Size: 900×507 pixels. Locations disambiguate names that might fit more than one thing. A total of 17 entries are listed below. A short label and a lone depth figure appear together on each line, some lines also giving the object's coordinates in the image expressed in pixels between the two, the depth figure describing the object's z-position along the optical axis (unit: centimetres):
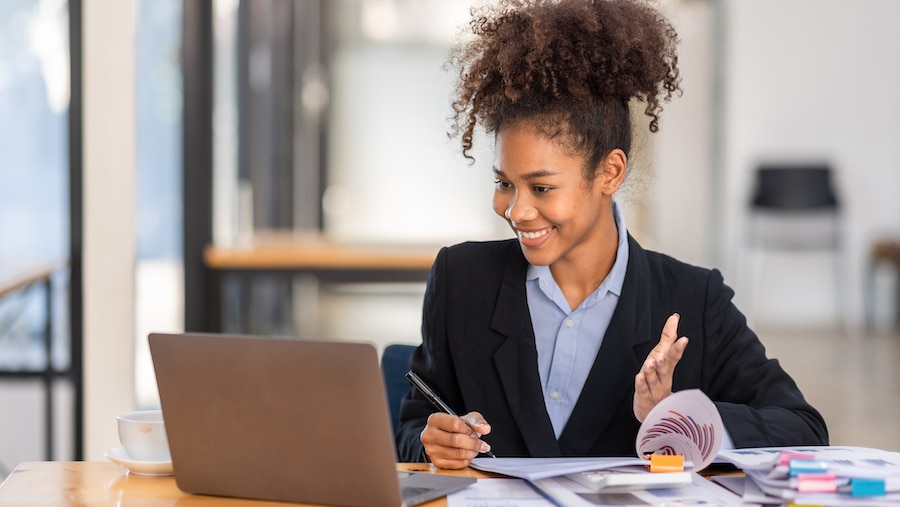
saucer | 326
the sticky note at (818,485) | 312
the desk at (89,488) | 315
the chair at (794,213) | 1251
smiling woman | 351
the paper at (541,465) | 319
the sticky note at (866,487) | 311
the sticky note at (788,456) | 315
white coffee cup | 327
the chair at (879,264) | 1245
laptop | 306
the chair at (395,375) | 385
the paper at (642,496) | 312
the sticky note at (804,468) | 313
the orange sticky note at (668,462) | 320
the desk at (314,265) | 553
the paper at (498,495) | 314
